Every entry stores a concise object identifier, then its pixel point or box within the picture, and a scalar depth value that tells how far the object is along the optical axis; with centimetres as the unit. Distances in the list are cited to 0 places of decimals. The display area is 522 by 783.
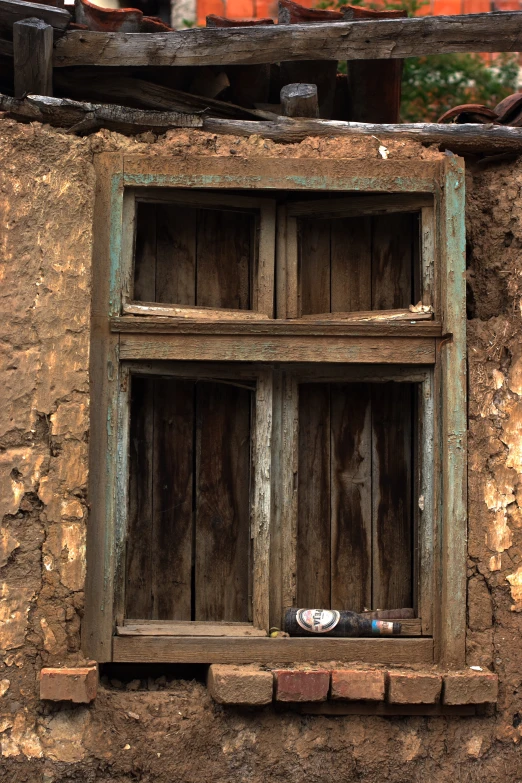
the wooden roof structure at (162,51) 371
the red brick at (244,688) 355
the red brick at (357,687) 358
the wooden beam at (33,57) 362
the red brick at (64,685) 348
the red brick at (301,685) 356
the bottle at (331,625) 380
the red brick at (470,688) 359
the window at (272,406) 379
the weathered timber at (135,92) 389
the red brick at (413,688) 357
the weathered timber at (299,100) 386
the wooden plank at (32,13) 363
